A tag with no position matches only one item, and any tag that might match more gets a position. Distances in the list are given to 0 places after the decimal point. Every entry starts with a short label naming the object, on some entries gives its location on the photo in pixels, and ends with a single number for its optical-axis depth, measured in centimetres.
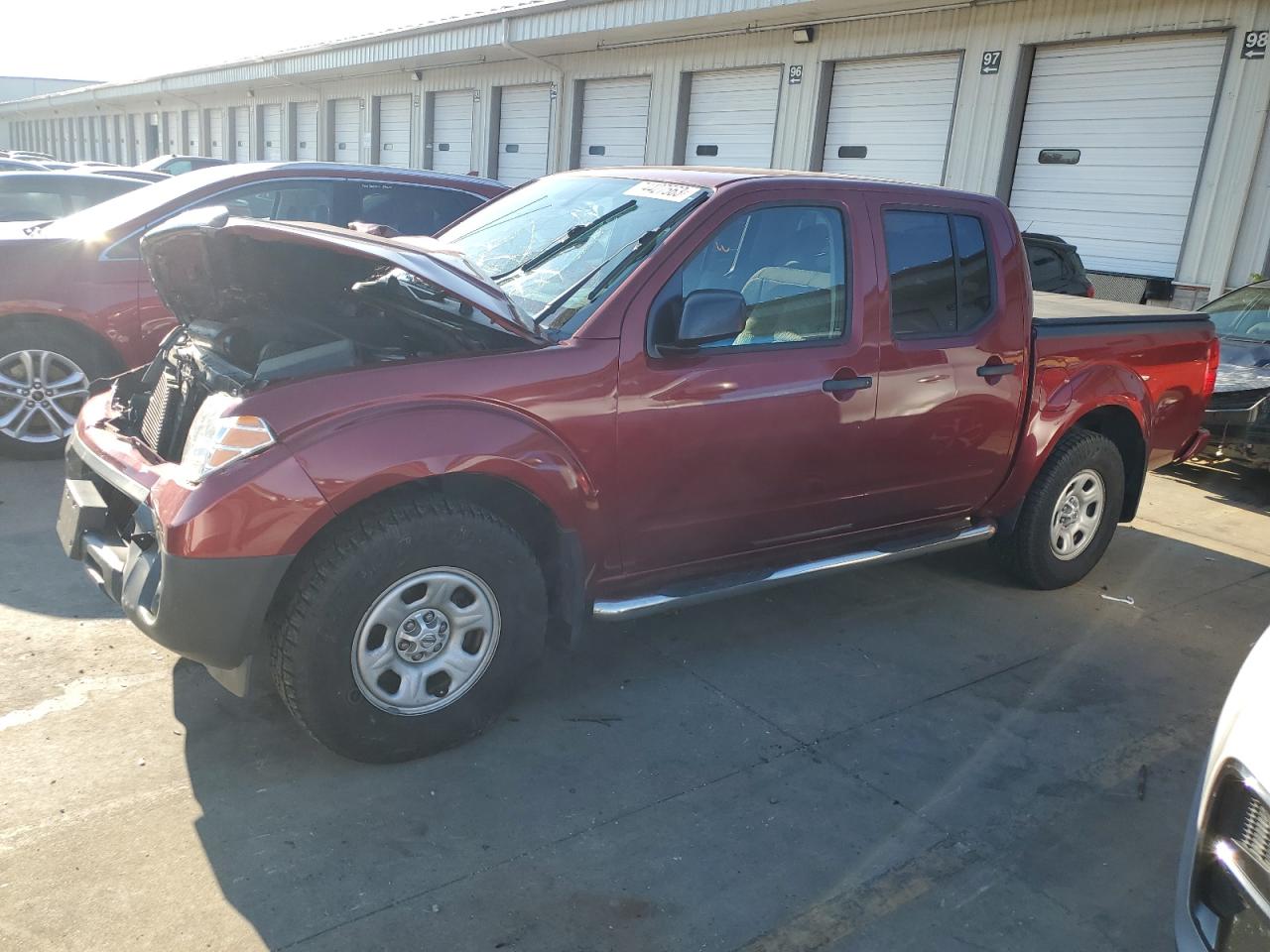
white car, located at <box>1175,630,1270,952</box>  194
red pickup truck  288
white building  1045
